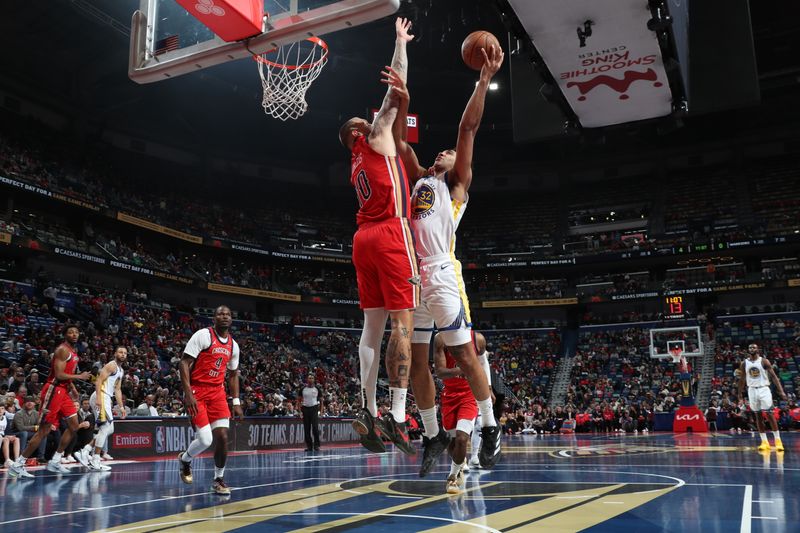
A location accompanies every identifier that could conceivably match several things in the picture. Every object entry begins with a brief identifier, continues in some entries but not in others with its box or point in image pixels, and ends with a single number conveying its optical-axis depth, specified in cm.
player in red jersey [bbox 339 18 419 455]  462
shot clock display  2595
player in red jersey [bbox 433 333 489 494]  690
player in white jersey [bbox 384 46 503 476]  515
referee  1684
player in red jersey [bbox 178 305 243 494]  783
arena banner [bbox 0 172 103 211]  2537
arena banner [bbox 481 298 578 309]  3859
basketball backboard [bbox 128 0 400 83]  705
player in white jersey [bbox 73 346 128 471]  1149
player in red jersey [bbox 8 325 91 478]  1053
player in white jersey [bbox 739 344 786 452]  1307
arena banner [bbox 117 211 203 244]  2977
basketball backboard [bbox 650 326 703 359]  2463
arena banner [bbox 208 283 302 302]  3359
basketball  532
